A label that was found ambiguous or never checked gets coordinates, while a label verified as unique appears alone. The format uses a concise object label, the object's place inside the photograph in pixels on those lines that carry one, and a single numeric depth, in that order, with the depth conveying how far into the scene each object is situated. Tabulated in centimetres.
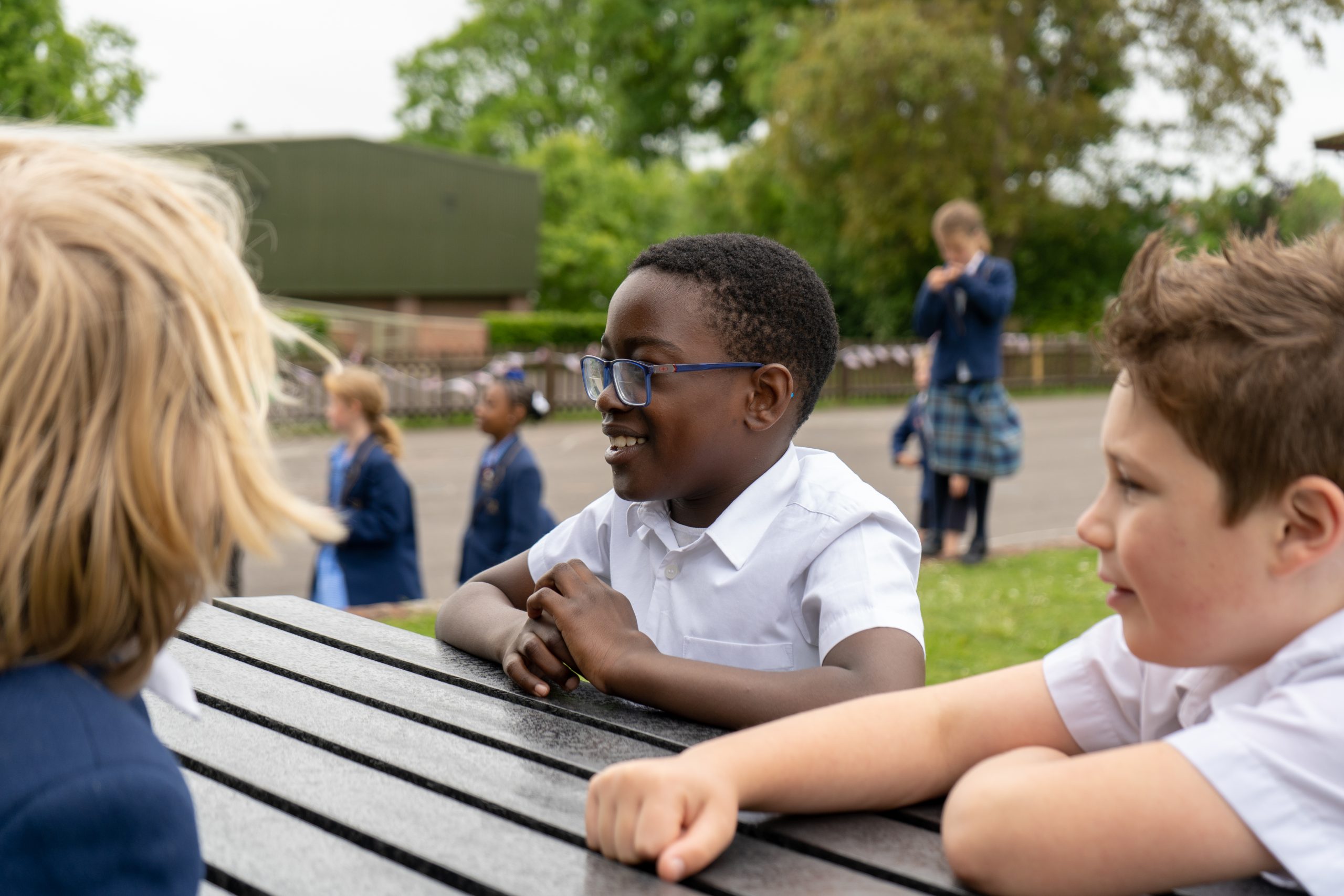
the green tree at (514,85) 5169
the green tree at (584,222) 4319
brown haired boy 115
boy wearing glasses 193
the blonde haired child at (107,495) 96
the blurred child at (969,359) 743
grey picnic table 123
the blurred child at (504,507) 578
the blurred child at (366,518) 587
